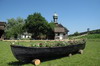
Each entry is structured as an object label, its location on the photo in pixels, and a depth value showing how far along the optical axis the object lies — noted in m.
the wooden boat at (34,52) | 4.89
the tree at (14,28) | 34.01
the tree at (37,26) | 25.77
